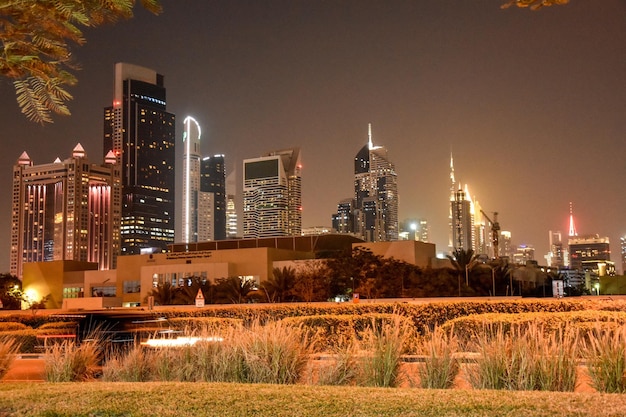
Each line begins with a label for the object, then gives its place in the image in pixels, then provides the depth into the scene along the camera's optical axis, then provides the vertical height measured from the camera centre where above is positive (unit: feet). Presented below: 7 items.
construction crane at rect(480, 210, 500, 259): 395.55 +24.10
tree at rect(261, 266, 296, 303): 175.01 -3.04
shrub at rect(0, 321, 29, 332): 78.02 -5.45
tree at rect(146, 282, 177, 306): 179.73 -5.02
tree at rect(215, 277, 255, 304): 169.78 -4.06
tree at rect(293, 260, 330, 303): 169.58 -3.32
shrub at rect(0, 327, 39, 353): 67.77 -6.07
